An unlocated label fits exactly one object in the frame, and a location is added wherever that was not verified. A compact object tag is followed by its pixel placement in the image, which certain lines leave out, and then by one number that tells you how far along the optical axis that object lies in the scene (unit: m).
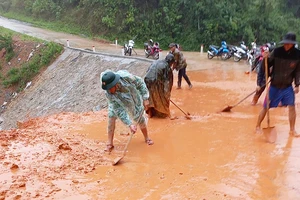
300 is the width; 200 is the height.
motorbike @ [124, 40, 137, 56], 16.81
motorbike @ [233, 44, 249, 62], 14.77
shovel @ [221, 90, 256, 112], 7.21
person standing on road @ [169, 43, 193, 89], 8.66
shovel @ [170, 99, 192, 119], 6.95
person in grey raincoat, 6.80
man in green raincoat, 4.92
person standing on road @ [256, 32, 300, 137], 4.98
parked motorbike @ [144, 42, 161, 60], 15.50
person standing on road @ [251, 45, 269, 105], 6.03
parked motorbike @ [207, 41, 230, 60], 15.26
